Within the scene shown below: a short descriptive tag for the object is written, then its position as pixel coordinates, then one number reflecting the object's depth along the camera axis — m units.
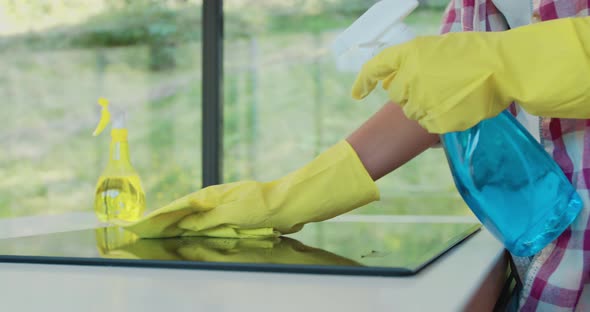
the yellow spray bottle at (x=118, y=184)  1.89
